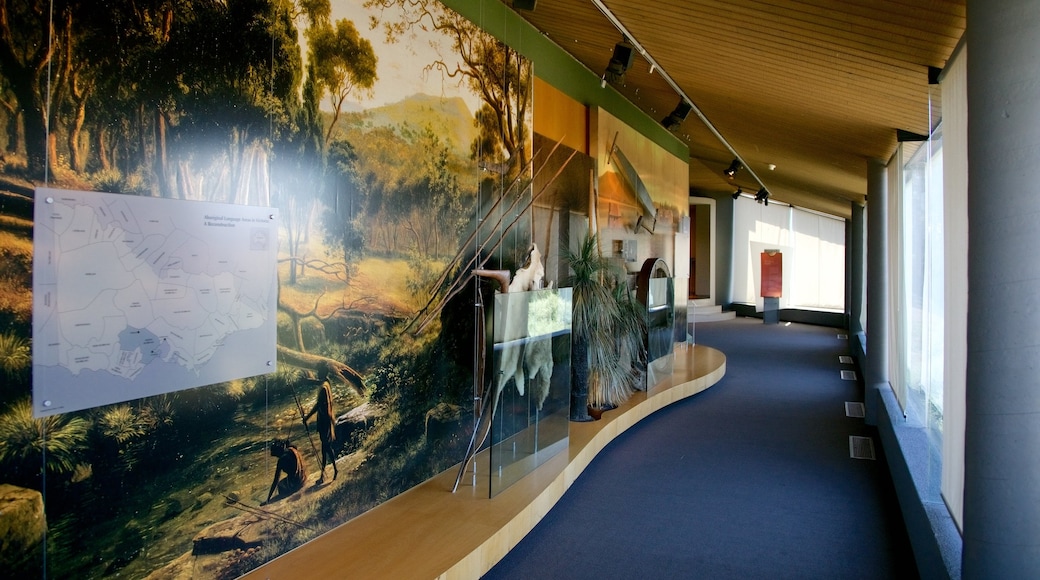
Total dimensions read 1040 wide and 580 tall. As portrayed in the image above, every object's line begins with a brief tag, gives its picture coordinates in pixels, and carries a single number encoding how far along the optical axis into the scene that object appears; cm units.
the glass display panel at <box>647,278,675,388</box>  706
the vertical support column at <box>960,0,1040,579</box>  165
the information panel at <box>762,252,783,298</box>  1700
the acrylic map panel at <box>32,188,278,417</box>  212
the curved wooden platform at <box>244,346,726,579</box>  294
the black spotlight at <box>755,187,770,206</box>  1468
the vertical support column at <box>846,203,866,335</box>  995
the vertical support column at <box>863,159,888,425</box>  653
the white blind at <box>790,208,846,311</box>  1706
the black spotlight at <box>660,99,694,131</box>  699
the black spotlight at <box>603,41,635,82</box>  530
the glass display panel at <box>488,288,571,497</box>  391
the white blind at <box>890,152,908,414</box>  558
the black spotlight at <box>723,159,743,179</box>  1065
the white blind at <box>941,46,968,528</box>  292
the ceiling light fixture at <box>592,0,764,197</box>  474
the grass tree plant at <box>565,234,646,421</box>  576
